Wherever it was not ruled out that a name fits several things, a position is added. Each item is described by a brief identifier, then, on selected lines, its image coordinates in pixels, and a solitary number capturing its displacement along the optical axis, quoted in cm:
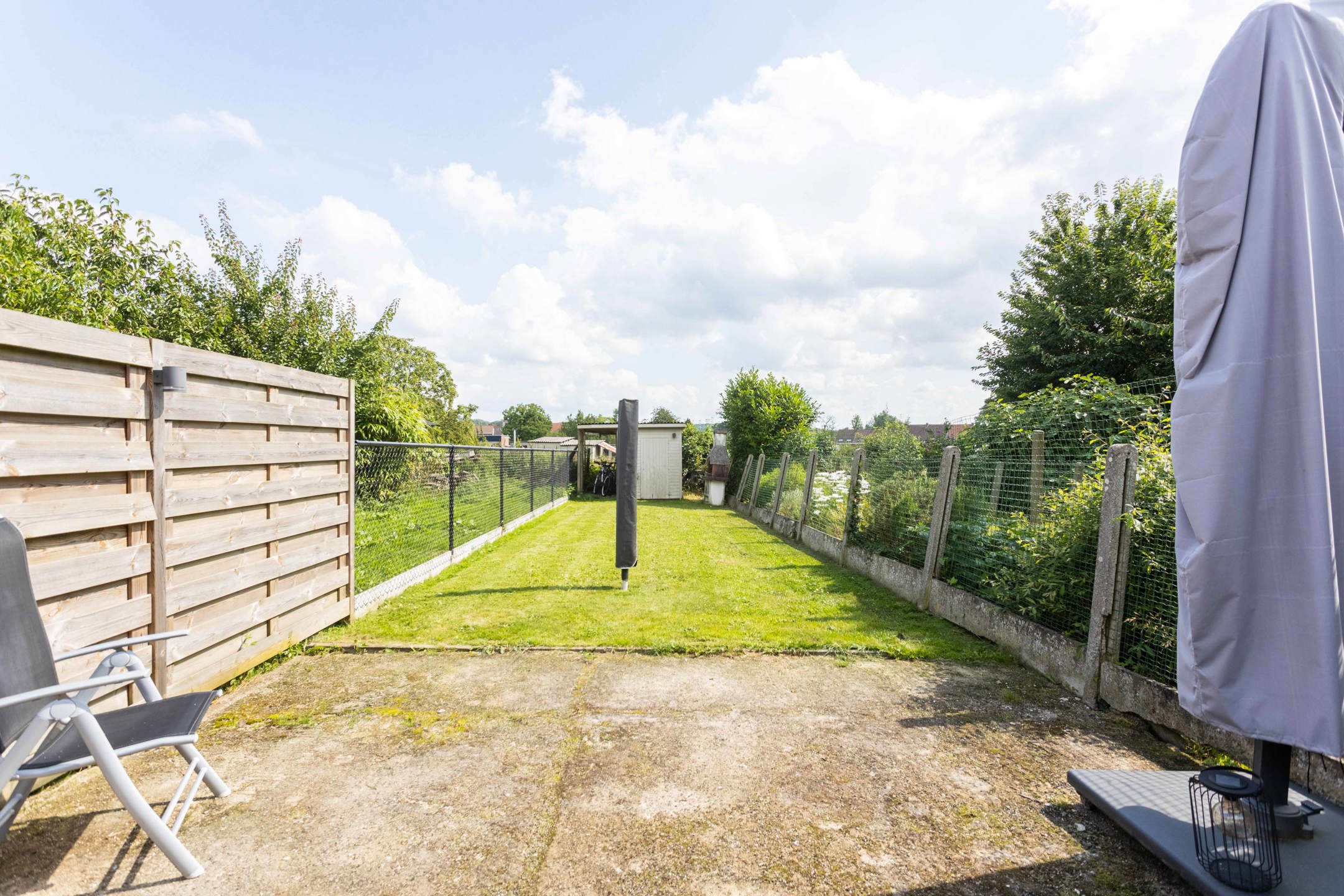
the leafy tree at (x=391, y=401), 1062
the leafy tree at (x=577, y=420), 7369
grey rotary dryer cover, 611
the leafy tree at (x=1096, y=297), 1348
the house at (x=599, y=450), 2261
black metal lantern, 161
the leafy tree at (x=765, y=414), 1761
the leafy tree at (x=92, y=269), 691
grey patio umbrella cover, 147
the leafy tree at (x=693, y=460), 2155
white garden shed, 1955
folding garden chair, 171
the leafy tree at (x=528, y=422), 9369
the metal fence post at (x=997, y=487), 485
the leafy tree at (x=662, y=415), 7162
